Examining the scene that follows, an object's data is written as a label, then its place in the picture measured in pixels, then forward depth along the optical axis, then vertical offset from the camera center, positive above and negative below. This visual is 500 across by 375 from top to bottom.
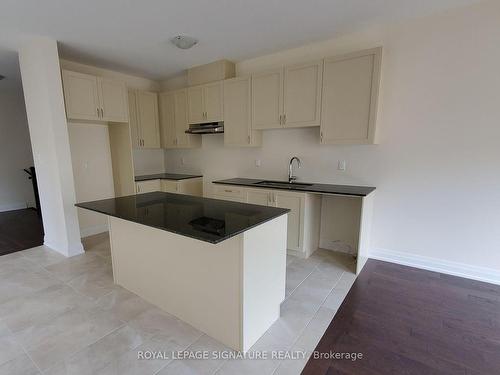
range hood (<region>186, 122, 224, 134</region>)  3.84 +0.37
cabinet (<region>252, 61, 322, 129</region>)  2.98 +0.70
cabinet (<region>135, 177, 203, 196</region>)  4.18 -0.61
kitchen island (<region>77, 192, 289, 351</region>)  1.58 -0.82
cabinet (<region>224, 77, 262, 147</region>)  3.50 +0.54
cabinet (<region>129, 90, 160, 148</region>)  4.21 +0.57
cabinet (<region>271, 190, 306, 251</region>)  2.99 -0.75
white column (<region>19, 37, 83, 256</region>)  2.88 +0.13
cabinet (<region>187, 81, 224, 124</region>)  3.78 +0.77
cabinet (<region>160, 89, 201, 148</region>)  4.23 +0.53
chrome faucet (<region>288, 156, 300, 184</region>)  3.46 -0.29
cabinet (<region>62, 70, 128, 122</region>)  3.21 +0.75
